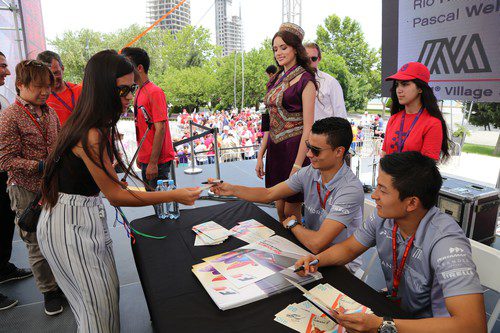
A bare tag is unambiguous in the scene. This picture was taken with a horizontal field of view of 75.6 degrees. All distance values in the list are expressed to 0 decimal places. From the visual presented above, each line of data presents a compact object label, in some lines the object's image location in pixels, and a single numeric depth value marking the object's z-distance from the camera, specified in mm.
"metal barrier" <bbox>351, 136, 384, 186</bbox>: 5285
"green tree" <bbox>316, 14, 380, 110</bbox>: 22453
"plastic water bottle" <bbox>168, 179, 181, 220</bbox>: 1903
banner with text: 3293
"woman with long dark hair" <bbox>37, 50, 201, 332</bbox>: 1315
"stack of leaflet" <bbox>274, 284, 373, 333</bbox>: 948
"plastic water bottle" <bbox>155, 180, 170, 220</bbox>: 1908
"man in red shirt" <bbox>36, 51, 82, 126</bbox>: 2736
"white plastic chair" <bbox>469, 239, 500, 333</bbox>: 1301
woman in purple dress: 2223
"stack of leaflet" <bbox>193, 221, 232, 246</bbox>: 1531
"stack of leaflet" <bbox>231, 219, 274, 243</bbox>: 1560
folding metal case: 3018
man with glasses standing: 3289
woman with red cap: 2375
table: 979
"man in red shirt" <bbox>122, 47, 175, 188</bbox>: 2668
